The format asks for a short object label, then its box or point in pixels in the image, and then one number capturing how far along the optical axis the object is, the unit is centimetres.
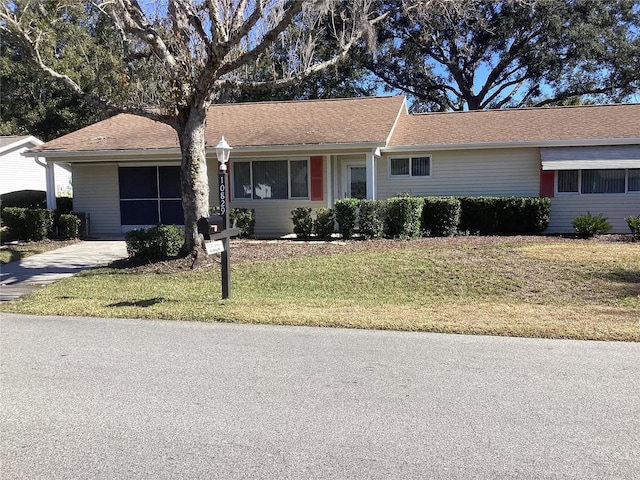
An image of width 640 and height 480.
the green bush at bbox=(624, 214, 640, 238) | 1329
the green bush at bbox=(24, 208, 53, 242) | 1573
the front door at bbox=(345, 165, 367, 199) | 1720
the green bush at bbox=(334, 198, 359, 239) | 1398
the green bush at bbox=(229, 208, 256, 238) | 1559
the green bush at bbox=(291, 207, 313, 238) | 1480
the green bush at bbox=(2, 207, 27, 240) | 1566
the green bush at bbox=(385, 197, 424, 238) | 1368
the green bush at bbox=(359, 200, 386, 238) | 1382
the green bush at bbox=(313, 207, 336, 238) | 1457
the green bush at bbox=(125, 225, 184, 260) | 1195
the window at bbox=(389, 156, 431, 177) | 1677
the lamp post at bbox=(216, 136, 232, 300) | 848
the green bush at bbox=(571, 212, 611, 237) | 1384
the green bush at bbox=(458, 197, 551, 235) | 1469
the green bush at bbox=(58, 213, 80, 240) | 1623
